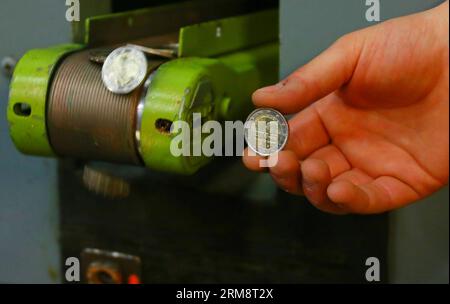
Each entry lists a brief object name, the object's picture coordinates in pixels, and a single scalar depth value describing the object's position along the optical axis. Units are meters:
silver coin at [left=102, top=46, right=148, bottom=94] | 0.61
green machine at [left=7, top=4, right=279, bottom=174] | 0.61
